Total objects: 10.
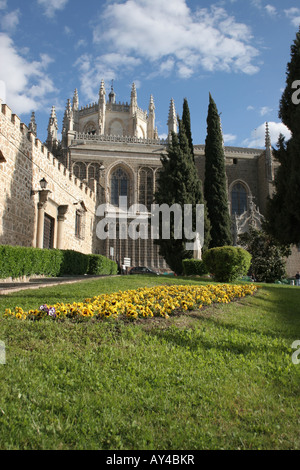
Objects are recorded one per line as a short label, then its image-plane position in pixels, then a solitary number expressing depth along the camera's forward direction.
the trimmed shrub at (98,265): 19.97
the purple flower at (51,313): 4.75
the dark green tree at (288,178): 13.02
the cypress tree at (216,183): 27.31
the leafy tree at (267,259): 19.80
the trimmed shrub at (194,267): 17.17
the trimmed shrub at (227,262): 14.08
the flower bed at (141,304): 4.80
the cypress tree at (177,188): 21.42
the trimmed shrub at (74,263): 15.35
